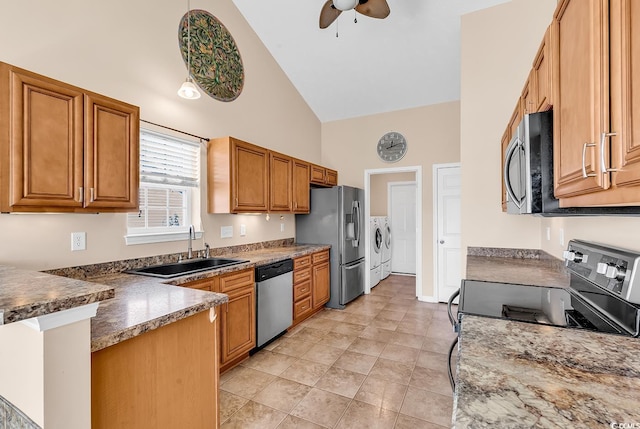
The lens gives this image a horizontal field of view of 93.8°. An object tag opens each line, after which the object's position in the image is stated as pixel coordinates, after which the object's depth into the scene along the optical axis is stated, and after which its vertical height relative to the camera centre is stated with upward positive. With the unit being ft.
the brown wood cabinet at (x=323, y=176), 14.30 +1.91
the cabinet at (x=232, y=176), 9.60 +1.24
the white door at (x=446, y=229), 14.46 -0.75
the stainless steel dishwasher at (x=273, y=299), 9.48 -2.90
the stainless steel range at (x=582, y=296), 3.33 -1.26
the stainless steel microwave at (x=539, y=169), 4.07 +0.63
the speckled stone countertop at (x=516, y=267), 6.27 -1.37
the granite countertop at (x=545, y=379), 1.78 -1.23
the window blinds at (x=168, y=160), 8.39 +1.62
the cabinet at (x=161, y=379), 3.83 -2.41
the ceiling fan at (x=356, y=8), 7.97 +5.73
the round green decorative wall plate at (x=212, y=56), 9.55 +5.40
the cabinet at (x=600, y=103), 2.20 +0.96
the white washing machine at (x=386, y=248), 19.03 -2.31
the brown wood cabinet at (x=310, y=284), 11.66 -2.97
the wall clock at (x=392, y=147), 15.46 +3.50
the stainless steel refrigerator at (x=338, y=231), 13.98 -0.86
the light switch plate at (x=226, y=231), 10.59 -0.64
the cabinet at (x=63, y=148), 4.74 +1.19
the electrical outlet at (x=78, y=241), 6.72 -0.62
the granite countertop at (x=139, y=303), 3.86 -1.47
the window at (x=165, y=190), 8.31 +0.74
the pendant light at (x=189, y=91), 7.66 +3.17
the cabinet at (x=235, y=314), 8.00 -2.88
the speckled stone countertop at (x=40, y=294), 2.66 -0.83
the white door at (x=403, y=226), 21.17 -0.88
